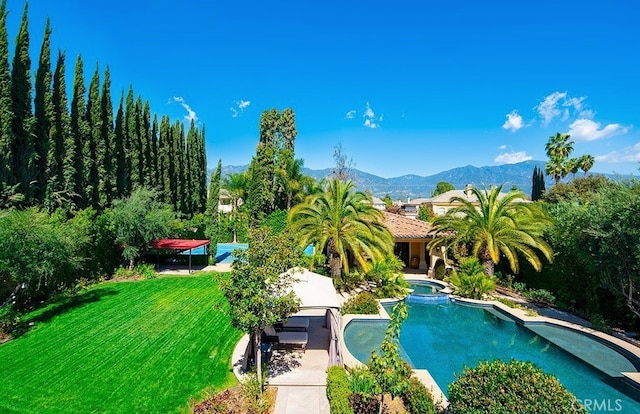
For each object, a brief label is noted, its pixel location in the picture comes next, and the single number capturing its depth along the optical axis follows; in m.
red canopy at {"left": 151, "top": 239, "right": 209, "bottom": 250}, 23.19
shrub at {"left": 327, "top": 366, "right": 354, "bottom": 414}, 6.96
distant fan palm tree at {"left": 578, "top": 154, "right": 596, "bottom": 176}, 53.34
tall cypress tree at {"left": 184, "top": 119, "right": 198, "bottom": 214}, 44.75
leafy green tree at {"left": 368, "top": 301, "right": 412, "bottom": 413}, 6.19
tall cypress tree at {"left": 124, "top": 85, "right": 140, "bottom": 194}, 29.41
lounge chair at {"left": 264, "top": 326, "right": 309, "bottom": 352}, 10.50
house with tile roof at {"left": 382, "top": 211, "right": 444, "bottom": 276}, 23.73
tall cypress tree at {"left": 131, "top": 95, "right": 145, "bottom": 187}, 31.47
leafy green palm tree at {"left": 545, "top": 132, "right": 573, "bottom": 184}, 54.31
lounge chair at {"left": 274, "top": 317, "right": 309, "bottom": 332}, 11.57
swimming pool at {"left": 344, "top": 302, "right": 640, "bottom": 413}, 9.49
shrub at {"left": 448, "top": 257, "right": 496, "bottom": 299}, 17.66
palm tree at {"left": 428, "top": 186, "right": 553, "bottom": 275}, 18.14
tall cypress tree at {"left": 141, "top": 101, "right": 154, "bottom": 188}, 33.22
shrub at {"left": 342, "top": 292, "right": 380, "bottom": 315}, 14.79
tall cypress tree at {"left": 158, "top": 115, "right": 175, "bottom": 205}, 37.56
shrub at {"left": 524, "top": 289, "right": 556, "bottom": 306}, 16.67
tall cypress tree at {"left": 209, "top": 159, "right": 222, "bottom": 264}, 26.47
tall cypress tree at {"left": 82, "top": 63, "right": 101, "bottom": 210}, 22.66
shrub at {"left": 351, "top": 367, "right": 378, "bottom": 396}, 6.38
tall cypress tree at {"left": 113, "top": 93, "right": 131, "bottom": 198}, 27.20
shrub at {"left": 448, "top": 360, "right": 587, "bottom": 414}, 5.31
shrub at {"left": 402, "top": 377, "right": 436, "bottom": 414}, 7.15
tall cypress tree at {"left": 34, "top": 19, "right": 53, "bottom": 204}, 18.94
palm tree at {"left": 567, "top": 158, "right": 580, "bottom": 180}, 53.84
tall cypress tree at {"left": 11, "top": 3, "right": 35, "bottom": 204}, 17.47
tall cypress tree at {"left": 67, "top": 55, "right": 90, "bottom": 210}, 21.59
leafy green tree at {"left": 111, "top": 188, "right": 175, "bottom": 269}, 20.88
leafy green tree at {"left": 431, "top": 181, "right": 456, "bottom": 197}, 114.84
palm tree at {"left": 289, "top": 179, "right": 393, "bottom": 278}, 17.80
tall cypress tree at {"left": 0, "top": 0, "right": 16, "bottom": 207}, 16.27
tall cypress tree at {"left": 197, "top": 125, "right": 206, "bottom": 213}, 50.00
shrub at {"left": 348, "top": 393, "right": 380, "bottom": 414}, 7.20
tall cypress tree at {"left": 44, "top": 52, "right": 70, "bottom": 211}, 19.59
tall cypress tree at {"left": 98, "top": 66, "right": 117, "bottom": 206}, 24.27
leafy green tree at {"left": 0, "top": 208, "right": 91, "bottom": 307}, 11.43
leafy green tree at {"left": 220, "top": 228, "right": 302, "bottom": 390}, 7.45
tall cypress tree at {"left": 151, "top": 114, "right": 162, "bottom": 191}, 35.44
